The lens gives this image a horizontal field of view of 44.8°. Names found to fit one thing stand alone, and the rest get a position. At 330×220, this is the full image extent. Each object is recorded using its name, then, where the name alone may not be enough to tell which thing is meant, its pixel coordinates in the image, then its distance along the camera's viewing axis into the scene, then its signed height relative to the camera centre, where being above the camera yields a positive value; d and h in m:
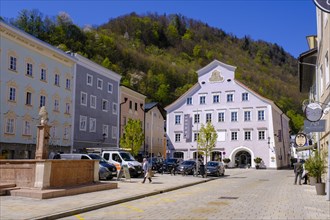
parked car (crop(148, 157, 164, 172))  43.13 +0.30
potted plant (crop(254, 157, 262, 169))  60.09 +0.99
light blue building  35.19 +7.35
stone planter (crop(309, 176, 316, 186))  25.96 -0.92
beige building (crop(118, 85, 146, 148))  57.47 +9.11
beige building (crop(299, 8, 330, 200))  21.02 +6.52
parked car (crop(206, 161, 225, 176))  38.25 -0.10
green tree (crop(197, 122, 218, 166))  48.68 +3.43
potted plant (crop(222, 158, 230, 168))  61.84 +1.07
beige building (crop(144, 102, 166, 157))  66.12 +6.60
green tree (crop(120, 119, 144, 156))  50.70 +3.63
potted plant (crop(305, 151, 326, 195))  20.34 +0.02
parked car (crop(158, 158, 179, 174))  40.11 +0.08
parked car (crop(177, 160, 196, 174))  39.19 -0.02
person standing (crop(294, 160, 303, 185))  27.34 -0.11
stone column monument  19.00 +1.30
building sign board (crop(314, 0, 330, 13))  6.09 +2.46
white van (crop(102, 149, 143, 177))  32.09 +0.53
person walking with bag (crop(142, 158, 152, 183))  26.89 -0.19
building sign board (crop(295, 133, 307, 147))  26.50 +1.82
